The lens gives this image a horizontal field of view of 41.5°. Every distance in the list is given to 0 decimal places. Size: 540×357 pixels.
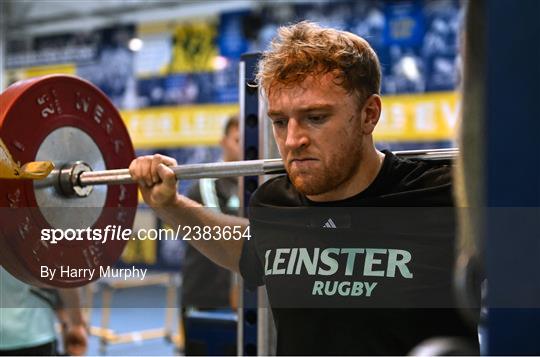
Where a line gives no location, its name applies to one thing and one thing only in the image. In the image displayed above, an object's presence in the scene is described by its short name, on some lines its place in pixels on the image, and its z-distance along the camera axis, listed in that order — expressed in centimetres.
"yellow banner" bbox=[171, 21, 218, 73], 823
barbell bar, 172
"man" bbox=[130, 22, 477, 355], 154
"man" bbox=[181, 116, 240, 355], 387
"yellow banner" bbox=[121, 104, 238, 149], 830
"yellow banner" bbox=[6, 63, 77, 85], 895
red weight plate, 188
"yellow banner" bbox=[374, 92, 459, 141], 676
